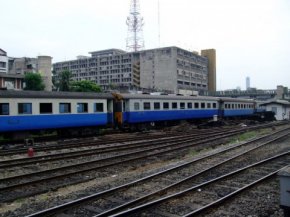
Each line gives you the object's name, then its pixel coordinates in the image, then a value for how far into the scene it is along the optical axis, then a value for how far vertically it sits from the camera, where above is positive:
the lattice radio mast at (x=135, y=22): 112.36 +28.78
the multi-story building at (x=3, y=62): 76.44 +10.18
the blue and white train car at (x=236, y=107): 40.88 -0.25
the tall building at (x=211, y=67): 153.25 +17.23
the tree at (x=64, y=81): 66.06 +5.09
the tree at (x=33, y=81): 62.84 +4.83
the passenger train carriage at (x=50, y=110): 18.58 -0.18
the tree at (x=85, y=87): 61.67 +3.63
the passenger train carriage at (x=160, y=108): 25.88 -0.21
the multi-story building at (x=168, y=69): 124.44 +13.92
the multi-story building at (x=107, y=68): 138.12 +16.85
